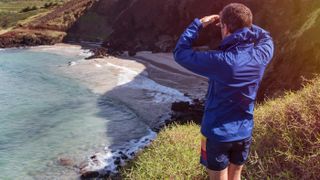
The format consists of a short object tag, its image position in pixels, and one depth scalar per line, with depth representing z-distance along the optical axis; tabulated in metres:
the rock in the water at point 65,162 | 12.13
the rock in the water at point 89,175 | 11.22
